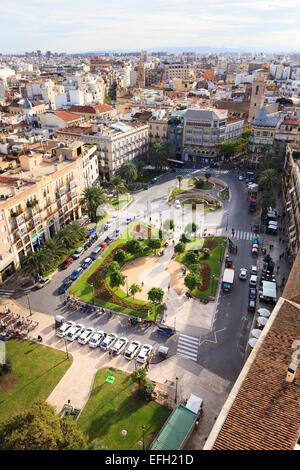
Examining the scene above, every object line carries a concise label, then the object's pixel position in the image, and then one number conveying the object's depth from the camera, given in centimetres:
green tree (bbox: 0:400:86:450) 2855
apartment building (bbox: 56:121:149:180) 10531
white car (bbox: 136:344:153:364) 4702
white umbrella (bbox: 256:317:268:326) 4856
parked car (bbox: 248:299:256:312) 5619
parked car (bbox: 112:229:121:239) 8021
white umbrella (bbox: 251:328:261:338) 4702
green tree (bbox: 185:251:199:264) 6462
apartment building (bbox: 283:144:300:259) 6809
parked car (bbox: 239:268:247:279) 6420
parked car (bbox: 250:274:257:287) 6211
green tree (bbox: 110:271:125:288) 5800
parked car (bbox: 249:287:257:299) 5881
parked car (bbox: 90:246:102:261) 7156
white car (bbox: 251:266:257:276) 6552
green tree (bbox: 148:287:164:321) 5409
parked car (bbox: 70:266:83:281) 6500
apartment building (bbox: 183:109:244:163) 12206
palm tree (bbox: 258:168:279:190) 9112
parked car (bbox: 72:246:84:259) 7202
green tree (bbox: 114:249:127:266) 6544
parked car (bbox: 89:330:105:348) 4997
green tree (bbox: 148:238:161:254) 6956
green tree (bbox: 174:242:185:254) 6812
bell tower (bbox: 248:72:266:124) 13400
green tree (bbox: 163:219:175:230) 7838
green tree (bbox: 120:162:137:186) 10264
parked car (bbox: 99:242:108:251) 7506
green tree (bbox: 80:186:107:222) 7938
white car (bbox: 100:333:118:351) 4956
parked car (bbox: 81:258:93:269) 6841
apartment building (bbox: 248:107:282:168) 11468
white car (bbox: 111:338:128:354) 4897
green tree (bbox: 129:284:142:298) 5706
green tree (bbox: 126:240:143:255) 6750
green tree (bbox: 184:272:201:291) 5700
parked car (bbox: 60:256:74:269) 6906
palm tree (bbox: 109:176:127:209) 9494
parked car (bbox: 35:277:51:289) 6350
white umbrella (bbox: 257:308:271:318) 5106
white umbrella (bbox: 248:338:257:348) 4459
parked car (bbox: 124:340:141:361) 4788
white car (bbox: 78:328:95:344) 5069
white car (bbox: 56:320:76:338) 5191
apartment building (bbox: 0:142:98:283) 6350
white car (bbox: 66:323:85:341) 5147
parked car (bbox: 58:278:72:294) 6194
